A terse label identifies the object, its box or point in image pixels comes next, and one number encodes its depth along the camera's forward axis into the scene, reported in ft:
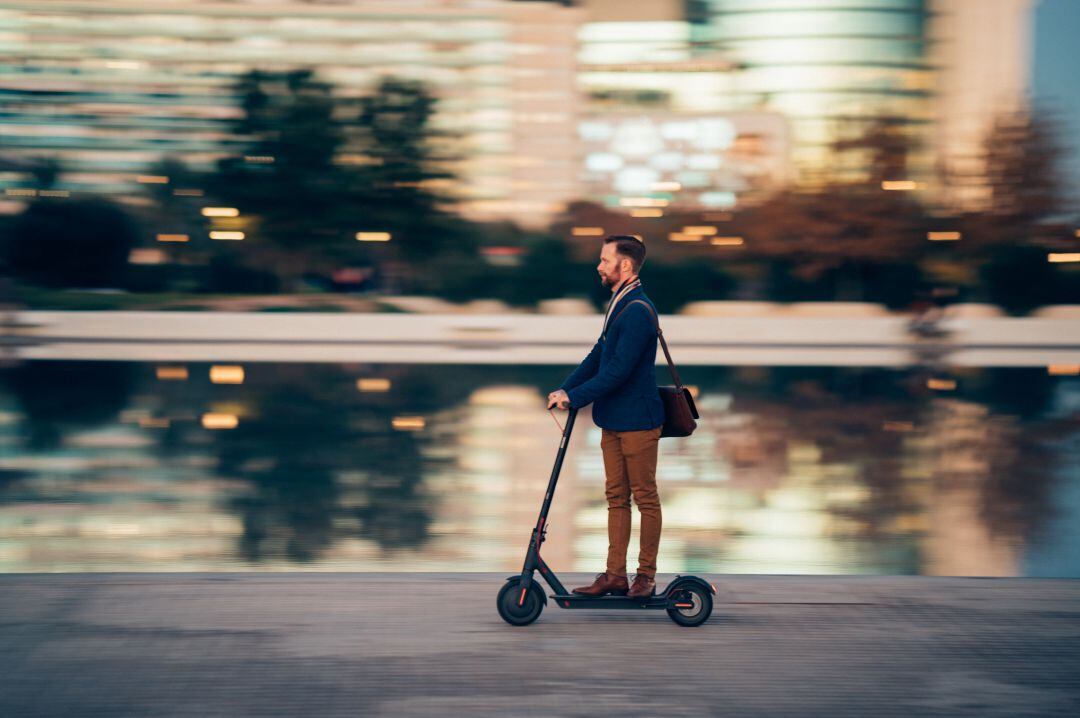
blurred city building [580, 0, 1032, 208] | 321.11
